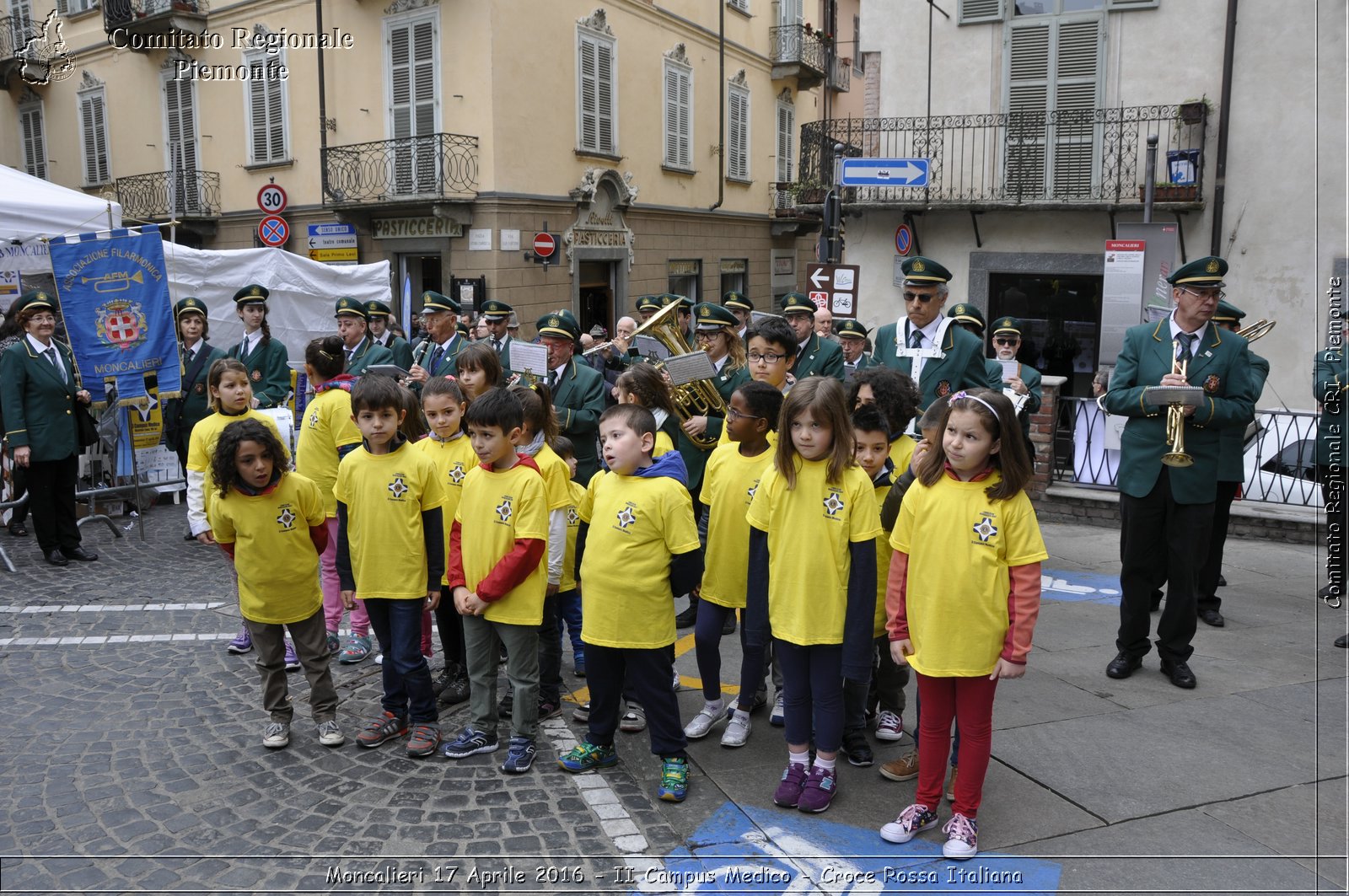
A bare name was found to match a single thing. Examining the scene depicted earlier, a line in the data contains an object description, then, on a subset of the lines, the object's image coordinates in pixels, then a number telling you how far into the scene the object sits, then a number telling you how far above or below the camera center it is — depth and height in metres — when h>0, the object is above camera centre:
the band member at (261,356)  8.68 -0.27
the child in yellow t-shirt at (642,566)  4.36 -1.03
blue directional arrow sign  10.65 +1.54
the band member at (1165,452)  5.57 -0.74
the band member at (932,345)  6.16 -0.14
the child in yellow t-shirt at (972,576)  3.79 -0.94
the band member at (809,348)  6.96 -0.18
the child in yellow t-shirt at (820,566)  4.18 -0.99
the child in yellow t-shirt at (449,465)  5.32 -0.74
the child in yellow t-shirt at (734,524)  4.68 -0.93
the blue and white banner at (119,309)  9.06 +0.12
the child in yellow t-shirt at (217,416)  5.79 -0.53
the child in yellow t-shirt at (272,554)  4.75 -1.08
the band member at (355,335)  8.11 -0.09
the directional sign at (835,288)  11.23 +0.36
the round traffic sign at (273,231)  14.30 +1.28
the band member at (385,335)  8.75 -0.12
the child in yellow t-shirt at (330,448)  6.24 -0.76
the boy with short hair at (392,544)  4.87 -1.04
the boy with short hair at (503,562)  4.53 -1.06
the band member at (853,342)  7.61 -0.16
